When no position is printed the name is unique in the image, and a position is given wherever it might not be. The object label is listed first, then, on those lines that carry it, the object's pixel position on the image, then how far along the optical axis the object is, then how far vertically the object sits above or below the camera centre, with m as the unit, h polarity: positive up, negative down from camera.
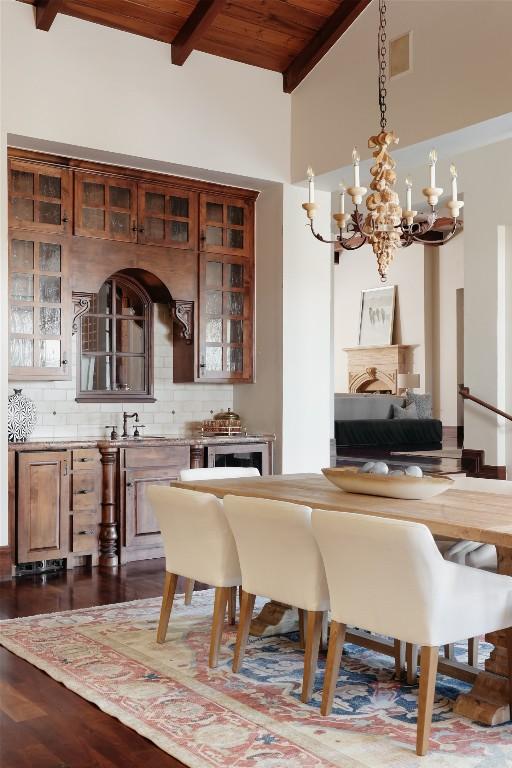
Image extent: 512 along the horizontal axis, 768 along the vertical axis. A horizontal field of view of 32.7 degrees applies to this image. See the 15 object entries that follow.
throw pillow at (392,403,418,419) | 12.78 -0.41
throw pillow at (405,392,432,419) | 13.14 -0.30
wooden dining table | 2.94 -0.48
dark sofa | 11.82 -0.60
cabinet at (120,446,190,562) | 5.97 -0.77
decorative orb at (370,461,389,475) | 3.72 -0.36
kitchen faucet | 6.41 -0.26
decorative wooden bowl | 3.53 -0.41
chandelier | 4.21 +0.87
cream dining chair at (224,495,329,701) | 3.18 -0.66
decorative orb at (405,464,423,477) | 3.57 -0.36
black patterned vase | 5.76 -0.22
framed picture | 15.85 +1.26
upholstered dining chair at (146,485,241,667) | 3.61 -0.67
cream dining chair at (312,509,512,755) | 2.72 -0.68
